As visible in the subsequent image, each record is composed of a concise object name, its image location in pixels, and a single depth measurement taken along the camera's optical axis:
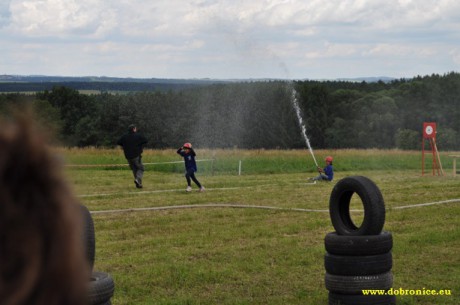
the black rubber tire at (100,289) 8.84
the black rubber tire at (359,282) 10.51
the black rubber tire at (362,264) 10.48
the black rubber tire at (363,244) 10.48
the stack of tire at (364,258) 10.50
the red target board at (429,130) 36.54
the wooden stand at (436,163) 35.04
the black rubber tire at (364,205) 10.52
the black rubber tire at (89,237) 8.83
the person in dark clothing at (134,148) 30.07
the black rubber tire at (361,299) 10.54
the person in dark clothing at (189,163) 27.50
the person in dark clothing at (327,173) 31.42
